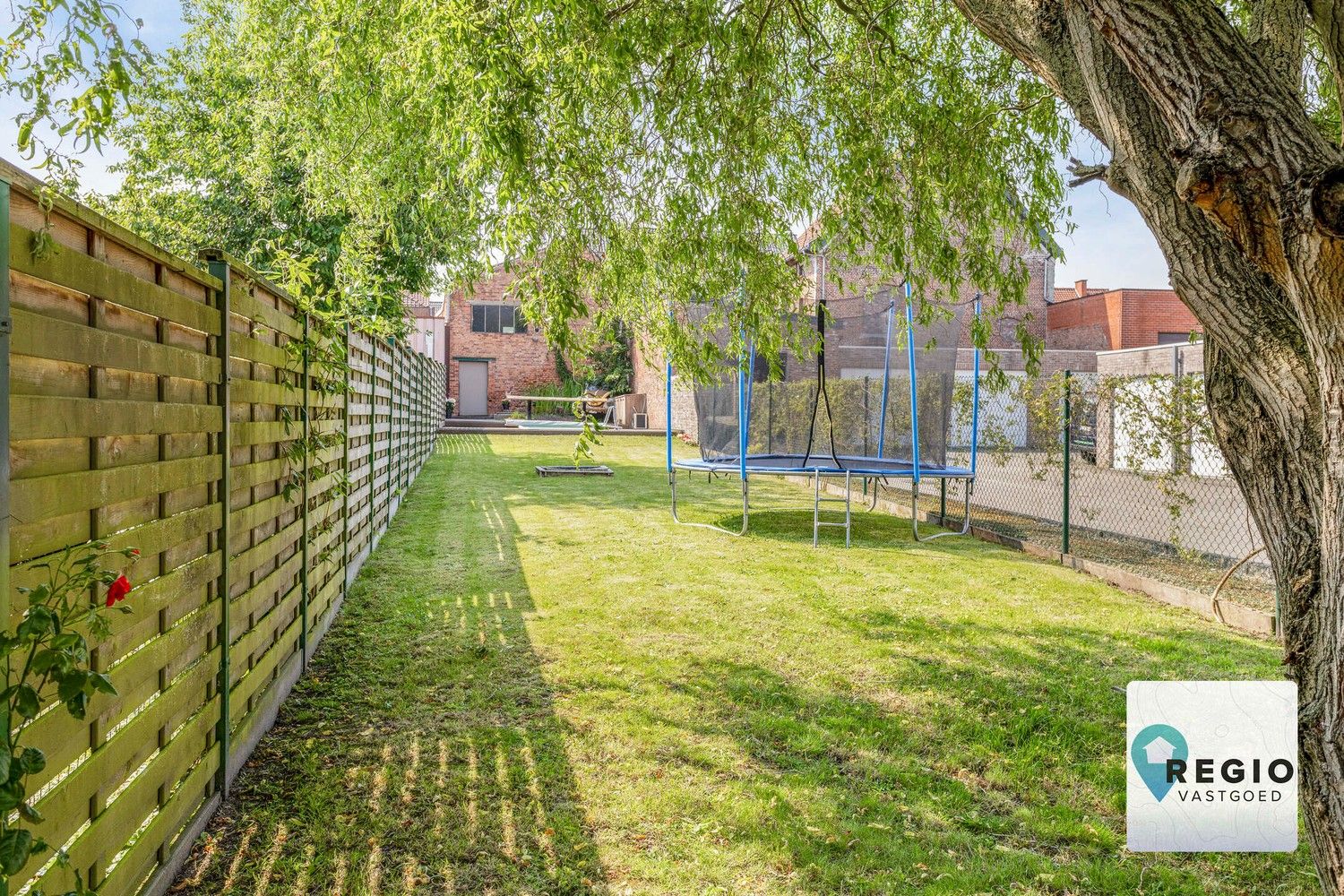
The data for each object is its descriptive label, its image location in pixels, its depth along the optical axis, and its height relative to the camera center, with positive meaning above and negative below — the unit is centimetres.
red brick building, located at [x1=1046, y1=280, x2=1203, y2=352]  2652 +298
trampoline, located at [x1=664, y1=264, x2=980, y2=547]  835 +0
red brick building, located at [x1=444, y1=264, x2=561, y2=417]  3250 +218
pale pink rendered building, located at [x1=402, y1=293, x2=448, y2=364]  2762 +321
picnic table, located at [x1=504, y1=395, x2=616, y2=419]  2449 +54
